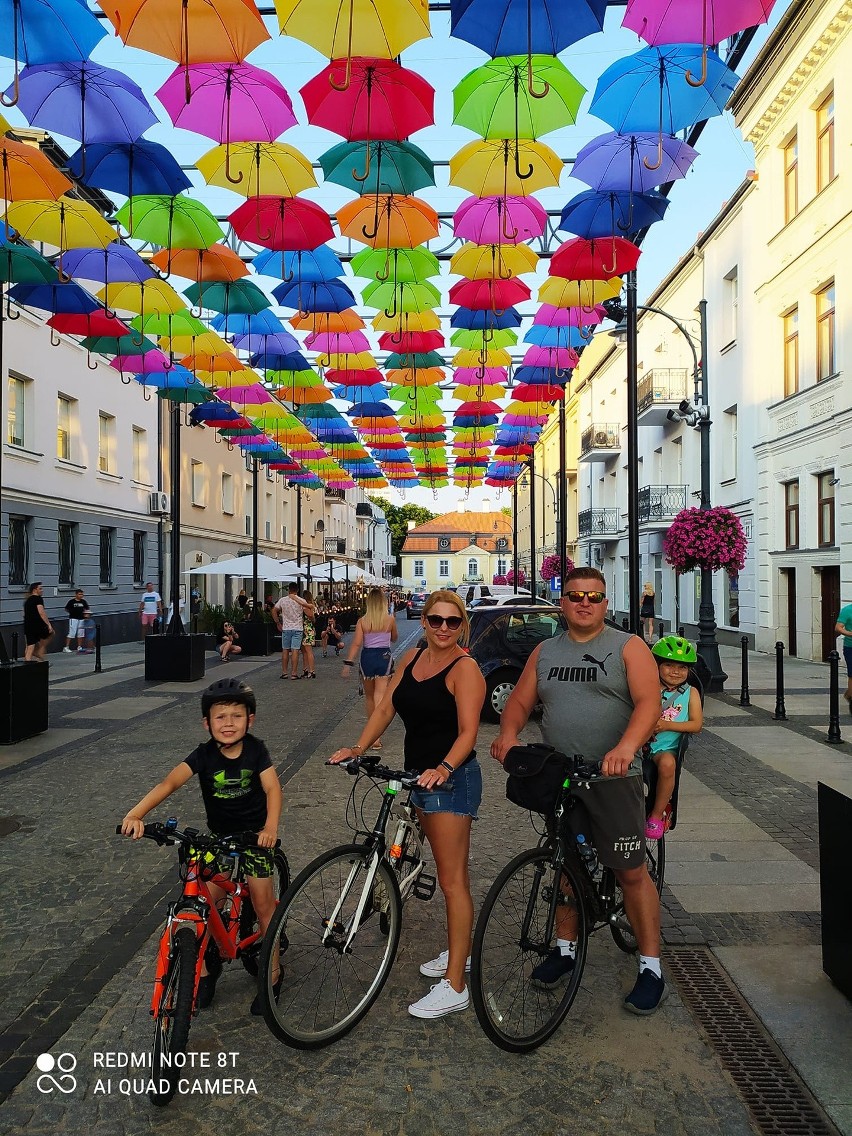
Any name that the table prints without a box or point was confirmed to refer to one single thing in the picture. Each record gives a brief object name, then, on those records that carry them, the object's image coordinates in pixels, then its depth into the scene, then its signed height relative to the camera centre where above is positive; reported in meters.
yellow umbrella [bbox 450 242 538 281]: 11.11 +3.97
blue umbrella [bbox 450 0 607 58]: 6.74 +4.23
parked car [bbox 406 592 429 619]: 53.50 -1.61
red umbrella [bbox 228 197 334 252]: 9.80 +3.95
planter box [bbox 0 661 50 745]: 10.03 -1.37
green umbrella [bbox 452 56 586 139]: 8.10 +4.44
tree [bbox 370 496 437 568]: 124.07 +9.16
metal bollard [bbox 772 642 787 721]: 11.70 -1.50
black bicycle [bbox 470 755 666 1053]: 3.43 -1.39
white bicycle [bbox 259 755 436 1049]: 3.38 -1.41
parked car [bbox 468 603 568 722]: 11.45 -0.74
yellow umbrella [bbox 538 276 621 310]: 11.94 +3.88
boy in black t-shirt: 3.67 -0.81
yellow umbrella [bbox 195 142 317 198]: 9.11 +4.21
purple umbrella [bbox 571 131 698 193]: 8.73 +4.13
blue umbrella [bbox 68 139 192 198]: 8.70 +4.05
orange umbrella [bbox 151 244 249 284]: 10.95 +3.89
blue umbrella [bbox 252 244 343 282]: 11.93 +4.22
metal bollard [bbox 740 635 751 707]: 13.08 -1.54
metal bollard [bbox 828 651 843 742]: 10.19 -1.37
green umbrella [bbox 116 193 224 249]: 10.08 +4.09
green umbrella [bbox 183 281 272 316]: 12.41 +3.98
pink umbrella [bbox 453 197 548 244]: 10.12 +4.10
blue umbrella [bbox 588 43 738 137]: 7.71 +4.32
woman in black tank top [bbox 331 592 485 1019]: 3.77 -0.73
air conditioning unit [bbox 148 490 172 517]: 29.88 +2.56
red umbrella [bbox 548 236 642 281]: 10.54 +3.82
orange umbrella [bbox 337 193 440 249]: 10.10 +4.09
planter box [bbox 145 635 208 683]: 16.48 -1.42
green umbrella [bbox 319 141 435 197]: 8.84 +4.17
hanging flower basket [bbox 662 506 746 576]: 15.22 +0.72
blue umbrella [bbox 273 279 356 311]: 12.63 +4.04
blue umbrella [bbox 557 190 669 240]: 9.59 +3.99
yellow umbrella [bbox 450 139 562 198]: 9.09 +4.23
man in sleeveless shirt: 3.67 -0.60
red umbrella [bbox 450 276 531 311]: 12.45 +4.00
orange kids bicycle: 3.12 -1.32
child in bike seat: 4.62 -0.70
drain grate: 3.05 -1.80
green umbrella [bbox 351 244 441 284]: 11.58 +4.10
